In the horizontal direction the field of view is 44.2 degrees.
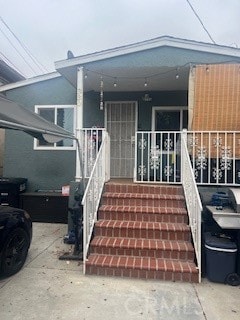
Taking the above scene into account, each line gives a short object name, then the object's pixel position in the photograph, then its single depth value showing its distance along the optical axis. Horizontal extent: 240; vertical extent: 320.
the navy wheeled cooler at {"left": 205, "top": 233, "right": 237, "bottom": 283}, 4.10
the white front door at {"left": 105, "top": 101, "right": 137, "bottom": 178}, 8.65
